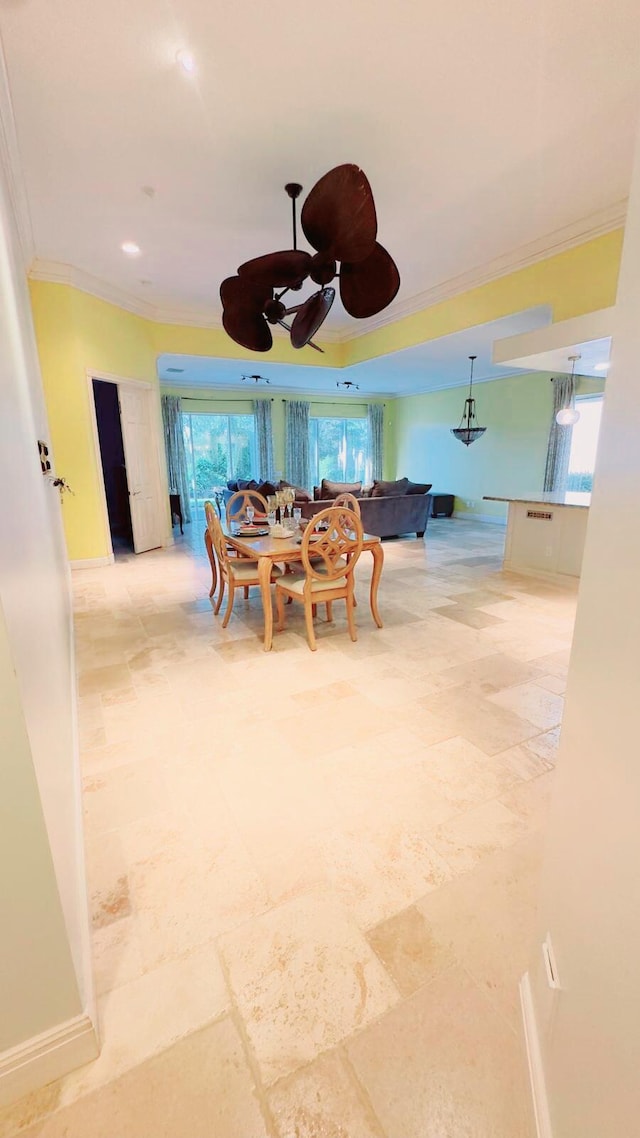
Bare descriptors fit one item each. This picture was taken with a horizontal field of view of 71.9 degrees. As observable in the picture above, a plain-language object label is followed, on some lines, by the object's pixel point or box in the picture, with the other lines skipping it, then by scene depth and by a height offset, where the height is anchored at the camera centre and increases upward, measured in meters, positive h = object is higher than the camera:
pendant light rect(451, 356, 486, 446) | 7.05 +0.40
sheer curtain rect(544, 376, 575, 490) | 6.89 +0.17
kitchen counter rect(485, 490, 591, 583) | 4.45 -0.80
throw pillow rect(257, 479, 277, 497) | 6.66 -0.44
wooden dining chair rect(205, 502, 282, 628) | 3.24 -0.80
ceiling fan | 1.97 +1.01
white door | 5.63 -0.06
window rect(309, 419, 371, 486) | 10.38 +0.22
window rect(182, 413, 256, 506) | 9.27 +0.22
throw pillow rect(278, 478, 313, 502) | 6.23 -0.49
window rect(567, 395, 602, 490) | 6.77 +0.20
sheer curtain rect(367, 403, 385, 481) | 10.58 +0.59
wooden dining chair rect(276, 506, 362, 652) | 2.85 -0.72
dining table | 2.84 -0.60
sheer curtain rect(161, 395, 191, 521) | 8.73 +0.27
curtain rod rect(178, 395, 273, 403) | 8.86 +1.22
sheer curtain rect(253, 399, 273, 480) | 9.43 +0.50
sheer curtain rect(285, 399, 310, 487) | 9.73 +0.41
